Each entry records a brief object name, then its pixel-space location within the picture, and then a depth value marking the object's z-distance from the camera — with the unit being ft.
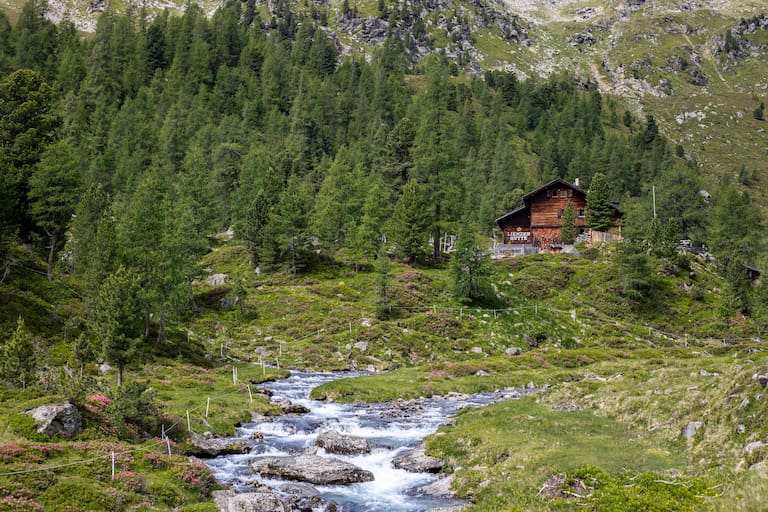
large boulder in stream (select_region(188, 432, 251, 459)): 85.35
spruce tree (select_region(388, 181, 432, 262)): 256.11
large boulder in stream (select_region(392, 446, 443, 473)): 79.71
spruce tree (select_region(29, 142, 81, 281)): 176.72
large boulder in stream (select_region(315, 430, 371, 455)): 88.58
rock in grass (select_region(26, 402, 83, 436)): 71.82
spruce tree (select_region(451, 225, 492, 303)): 216.95
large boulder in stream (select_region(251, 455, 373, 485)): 75.25
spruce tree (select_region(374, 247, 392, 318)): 203.26
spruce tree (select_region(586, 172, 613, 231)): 297.94
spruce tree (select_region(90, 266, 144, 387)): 109.70
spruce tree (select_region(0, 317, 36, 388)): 88.38
